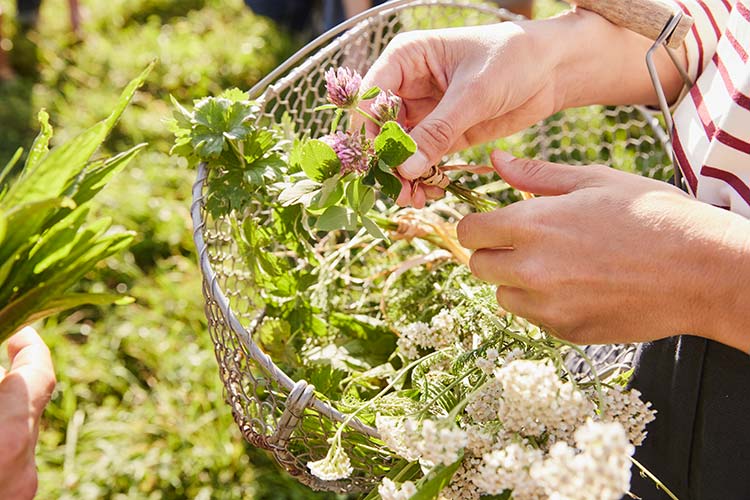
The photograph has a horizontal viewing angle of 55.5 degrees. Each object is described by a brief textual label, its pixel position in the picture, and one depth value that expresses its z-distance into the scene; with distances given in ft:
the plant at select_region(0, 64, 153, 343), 1.98
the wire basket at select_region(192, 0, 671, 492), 2.15
